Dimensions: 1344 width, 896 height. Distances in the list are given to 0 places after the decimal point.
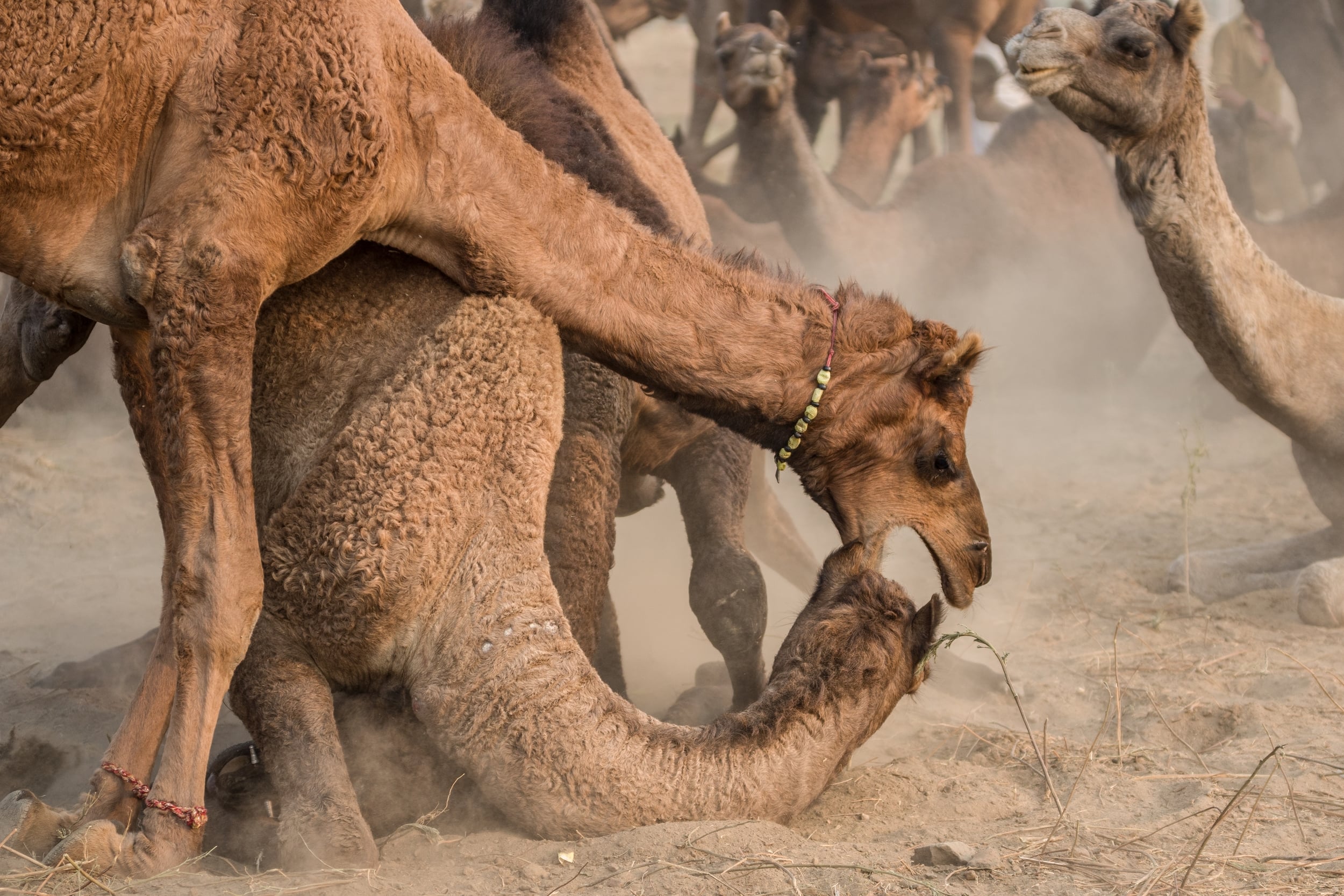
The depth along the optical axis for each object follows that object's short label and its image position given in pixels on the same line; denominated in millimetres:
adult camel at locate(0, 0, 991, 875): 5578
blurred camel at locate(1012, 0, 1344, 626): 9219
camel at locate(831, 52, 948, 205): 20719
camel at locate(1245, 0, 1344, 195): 19203
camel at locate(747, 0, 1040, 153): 21000
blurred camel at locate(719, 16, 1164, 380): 18109
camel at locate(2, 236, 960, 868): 5957
